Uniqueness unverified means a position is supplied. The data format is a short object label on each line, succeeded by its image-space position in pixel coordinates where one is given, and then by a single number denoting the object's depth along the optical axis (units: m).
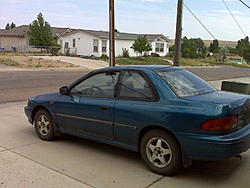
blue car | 3.92
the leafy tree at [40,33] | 43.53
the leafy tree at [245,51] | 71.45
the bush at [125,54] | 44.66
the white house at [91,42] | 43.47
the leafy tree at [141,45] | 42.28
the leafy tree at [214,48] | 86.56
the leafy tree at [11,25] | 93.75
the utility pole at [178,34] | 10.59
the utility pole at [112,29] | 11.64
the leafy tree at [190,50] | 58.78
